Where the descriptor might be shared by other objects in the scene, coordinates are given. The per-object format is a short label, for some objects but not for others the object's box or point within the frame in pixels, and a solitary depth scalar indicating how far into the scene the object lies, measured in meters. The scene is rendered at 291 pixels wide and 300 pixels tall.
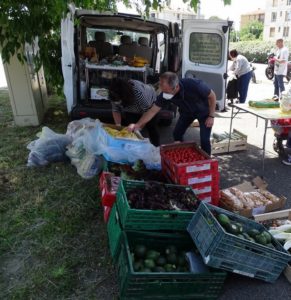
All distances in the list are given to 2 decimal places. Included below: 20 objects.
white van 5.14
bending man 3.66
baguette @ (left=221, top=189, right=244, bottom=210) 3.36
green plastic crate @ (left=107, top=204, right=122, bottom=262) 2.60
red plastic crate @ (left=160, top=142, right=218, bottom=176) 3.20
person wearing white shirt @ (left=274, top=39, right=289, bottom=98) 8.92
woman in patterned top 4.04
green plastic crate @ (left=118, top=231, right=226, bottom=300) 2.23
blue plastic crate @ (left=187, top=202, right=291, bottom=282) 2.29
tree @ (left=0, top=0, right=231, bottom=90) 3.70
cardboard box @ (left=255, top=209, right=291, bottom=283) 3.21
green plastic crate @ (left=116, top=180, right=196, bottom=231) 2.50
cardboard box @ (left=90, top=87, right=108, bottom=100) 5.73
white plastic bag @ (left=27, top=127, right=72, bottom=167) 4.57
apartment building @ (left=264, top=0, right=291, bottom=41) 60.47
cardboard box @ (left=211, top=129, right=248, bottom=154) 5.29
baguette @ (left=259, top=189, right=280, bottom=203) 3.60
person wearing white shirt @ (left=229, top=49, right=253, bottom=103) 8.38
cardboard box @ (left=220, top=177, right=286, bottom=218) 3.37
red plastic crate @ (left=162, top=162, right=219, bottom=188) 3.23
